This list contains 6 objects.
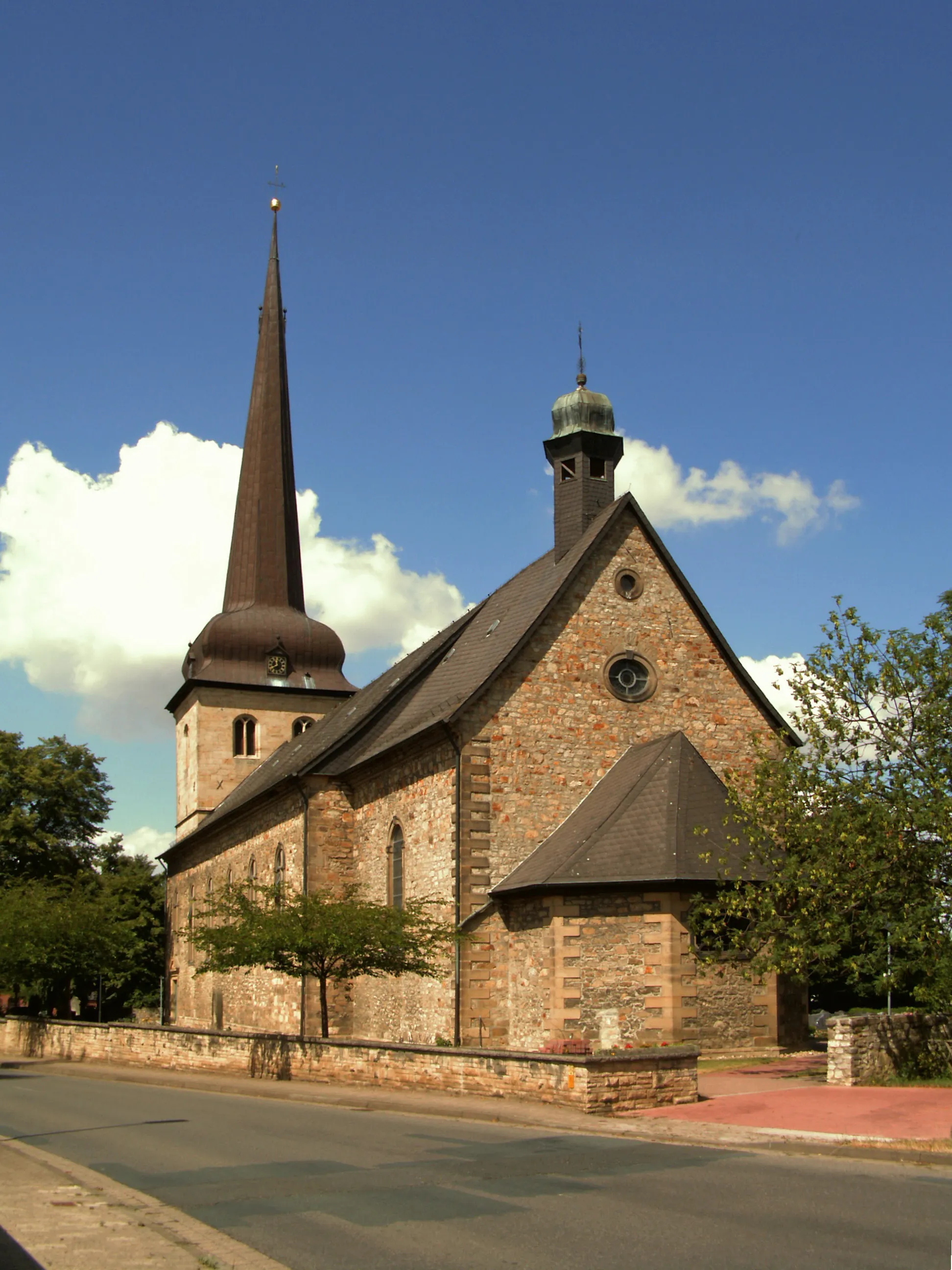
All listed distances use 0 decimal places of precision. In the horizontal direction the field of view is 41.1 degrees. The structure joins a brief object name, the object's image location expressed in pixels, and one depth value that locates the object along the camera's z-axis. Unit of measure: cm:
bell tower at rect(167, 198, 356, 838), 4488
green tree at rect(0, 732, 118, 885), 4991
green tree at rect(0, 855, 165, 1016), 3638
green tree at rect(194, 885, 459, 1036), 2281
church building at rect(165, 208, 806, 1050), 2075
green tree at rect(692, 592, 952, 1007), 1739
